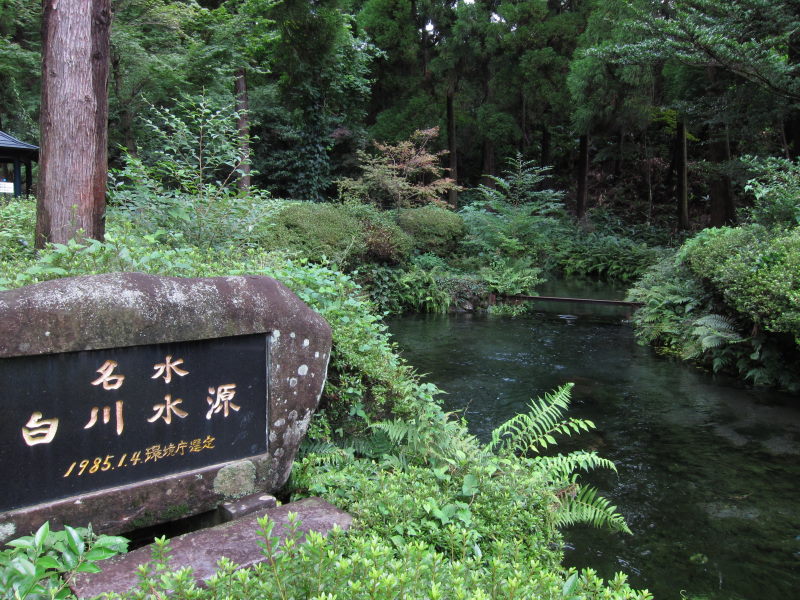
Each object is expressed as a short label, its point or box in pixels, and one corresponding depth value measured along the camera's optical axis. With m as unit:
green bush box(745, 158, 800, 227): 7.91
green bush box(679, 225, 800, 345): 6.14
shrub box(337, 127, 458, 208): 14.75
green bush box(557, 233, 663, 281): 18.08
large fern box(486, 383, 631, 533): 3.41
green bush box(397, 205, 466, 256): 14.40
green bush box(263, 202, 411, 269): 10.65
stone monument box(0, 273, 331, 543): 2.34
